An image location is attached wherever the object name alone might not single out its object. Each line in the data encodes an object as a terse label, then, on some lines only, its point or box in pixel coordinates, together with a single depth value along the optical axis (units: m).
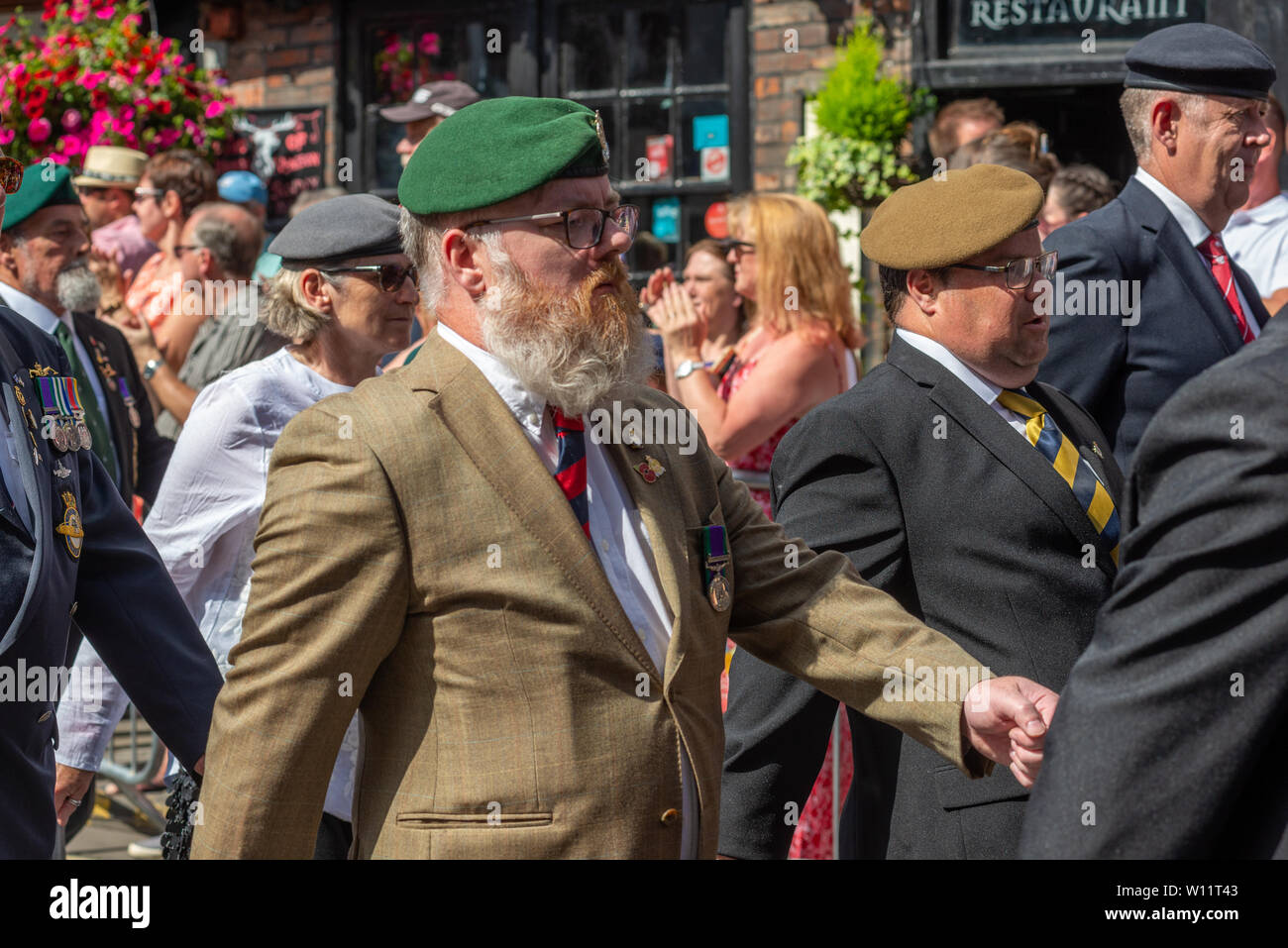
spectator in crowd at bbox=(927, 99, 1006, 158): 6.87
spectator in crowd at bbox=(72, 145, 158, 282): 8.24
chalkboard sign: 9.69
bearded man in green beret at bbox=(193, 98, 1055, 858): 2.10
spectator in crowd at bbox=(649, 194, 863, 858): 5.07
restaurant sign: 7.69
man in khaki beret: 2.83
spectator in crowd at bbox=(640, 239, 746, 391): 6.19
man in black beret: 3.61
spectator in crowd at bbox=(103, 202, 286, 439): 6.00
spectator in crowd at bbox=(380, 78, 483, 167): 7.48
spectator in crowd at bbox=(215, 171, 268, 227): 8.59
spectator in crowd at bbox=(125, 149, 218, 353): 7.93
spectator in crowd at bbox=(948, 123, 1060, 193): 5.16
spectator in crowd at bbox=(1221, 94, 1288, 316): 5.61
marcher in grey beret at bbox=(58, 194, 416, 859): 3.47
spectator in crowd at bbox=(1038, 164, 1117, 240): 5.69
